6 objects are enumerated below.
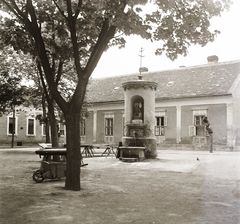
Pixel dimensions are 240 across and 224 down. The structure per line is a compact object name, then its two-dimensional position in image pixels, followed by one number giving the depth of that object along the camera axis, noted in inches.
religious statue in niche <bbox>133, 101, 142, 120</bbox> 675.4
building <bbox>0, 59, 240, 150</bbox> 978.7
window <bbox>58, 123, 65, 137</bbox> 1435.3
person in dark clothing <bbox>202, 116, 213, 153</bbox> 869.5
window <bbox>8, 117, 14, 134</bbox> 1553.9
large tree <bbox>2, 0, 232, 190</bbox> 287.7
